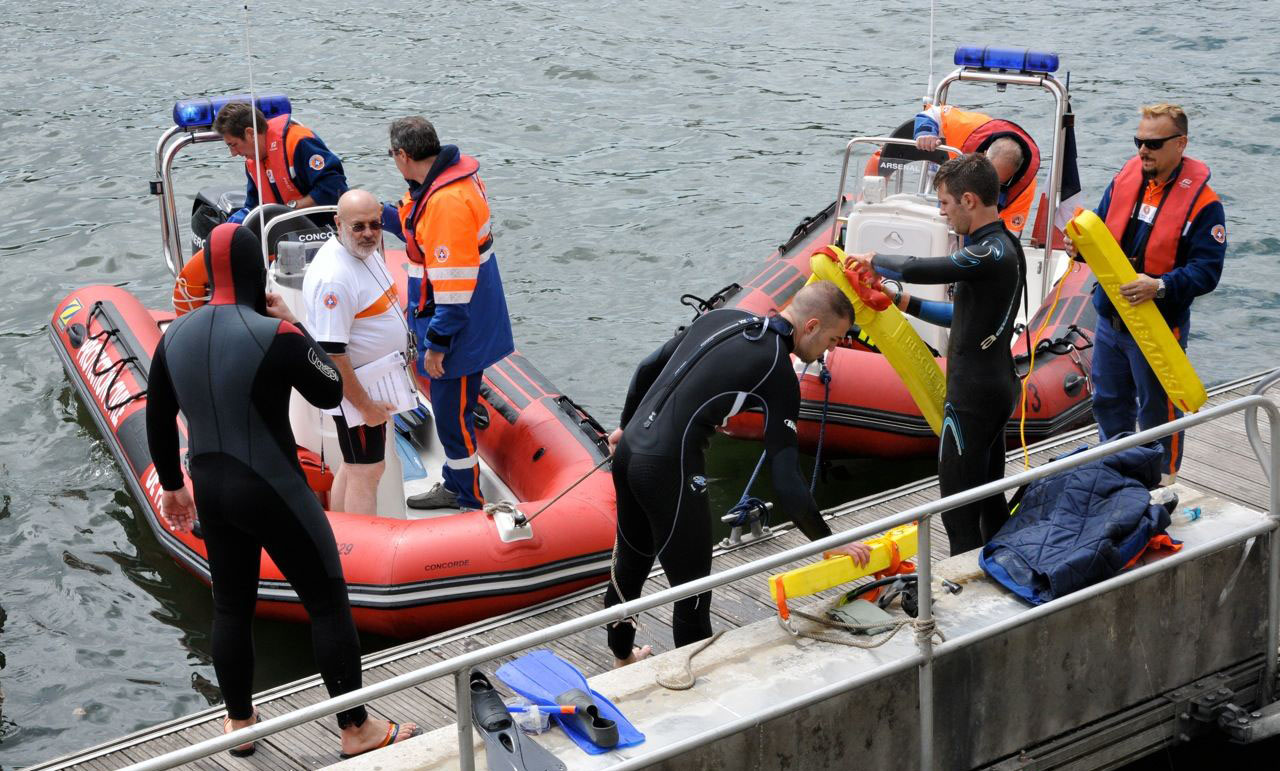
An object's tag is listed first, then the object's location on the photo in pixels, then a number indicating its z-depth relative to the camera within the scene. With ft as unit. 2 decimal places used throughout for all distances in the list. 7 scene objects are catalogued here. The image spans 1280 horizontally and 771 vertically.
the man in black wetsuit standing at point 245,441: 12.80
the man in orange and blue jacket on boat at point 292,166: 23.15
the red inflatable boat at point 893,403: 22.27
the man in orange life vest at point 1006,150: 23.45
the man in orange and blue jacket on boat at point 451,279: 17.93
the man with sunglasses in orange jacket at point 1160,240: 16.12
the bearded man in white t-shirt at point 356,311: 16.69
